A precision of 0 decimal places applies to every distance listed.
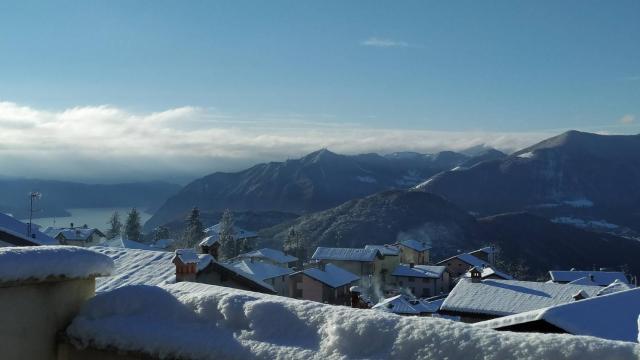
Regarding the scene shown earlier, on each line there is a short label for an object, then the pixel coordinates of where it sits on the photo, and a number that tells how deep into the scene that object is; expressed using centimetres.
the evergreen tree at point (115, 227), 8826
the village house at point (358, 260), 7238
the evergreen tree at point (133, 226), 8094
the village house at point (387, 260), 7377
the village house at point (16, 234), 1602
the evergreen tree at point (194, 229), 7619
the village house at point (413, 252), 8762
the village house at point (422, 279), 6739
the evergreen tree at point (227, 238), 7949
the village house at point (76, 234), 6838
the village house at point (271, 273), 4881
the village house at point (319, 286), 5188
